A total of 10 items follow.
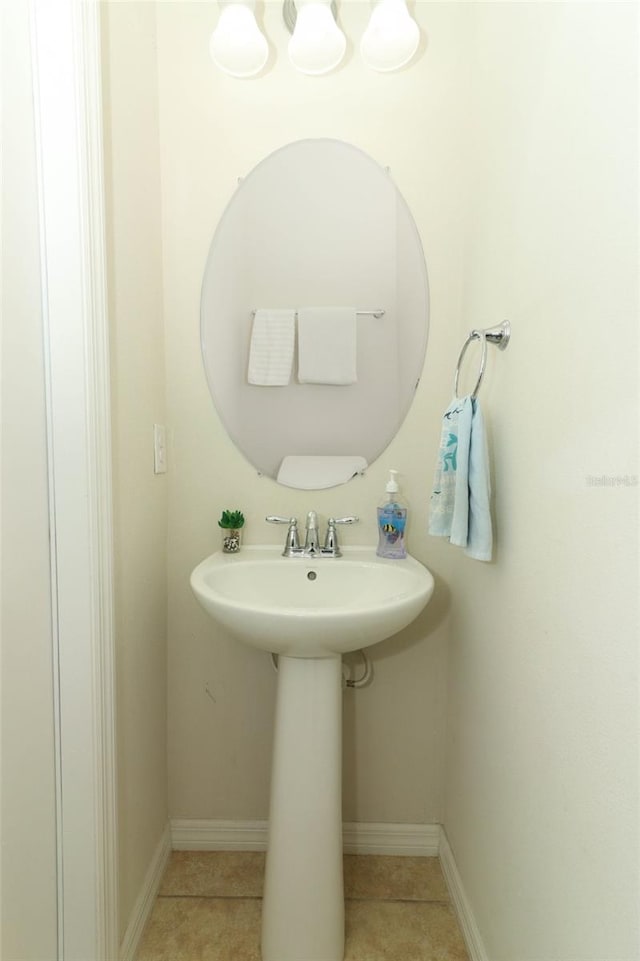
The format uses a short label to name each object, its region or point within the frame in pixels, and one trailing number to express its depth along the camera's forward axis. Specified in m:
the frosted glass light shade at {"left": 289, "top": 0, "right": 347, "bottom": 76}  1.19
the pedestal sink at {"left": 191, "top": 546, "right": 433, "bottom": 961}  1.09
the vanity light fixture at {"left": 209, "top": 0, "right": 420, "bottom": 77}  1.20
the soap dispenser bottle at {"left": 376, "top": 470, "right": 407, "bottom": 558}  1.31
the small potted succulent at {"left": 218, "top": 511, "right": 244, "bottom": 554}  1.33
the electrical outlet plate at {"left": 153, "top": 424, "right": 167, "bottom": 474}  1.29
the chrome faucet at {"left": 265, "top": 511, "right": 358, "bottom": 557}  1.31
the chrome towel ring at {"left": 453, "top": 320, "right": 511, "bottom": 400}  1.00
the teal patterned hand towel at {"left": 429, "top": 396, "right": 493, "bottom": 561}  0.98
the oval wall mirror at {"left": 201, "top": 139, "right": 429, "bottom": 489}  1.35
